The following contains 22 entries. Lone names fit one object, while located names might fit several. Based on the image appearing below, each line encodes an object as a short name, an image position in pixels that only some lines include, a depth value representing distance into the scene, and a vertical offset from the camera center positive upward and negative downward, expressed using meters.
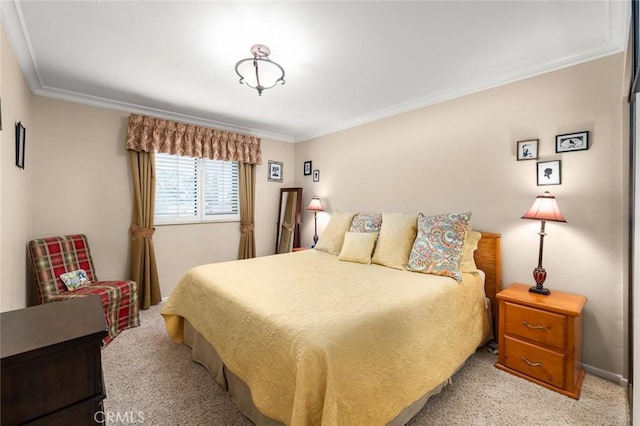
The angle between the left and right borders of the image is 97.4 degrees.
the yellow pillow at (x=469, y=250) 2.47 -0.35
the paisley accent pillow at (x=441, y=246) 2.36 -0.30
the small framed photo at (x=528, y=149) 2.41 +0.55
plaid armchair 2.60 -0.71
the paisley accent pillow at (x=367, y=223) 3.16 -0.14
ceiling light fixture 2.11 +1.10
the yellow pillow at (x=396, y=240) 2.68 -0.29
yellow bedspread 1.27 -0.69
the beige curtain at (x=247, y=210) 4.38 +0.01
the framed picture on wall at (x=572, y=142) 2.17 +0.56
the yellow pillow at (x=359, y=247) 2.91 -0.38
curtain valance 3.40 +0.95
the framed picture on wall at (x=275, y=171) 4.77 +0.69
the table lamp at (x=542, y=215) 2.15 -0.02
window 3.73 +0.29
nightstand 1.93 -0.92
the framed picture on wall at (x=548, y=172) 2.30 +0.33
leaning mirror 4.68 -0.16
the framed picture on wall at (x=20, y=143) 2.15 +0.52
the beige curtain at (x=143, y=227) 3.40 -0.21
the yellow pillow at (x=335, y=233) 3.40 -0.28
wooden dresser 0.87 -0.52
